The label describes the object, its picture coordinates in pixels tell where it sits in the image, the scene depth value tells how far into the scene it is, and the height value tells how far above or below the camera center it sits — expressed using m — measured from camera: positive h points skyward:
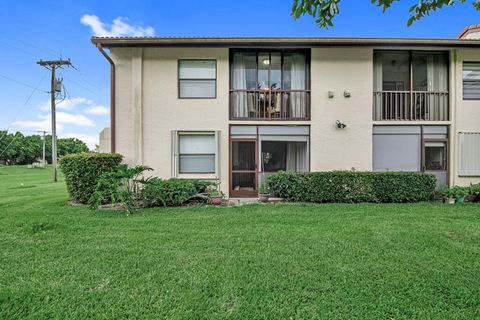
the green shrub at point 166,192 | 7.65 -0.97
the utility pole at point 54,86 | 19.20 +5.58
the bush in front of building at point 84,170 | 7.98 -0.31
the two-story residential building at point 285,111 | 9.30 +1.78
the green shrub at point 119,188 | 7.00 -0.82
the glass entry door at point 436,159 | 9.45 +0.04
